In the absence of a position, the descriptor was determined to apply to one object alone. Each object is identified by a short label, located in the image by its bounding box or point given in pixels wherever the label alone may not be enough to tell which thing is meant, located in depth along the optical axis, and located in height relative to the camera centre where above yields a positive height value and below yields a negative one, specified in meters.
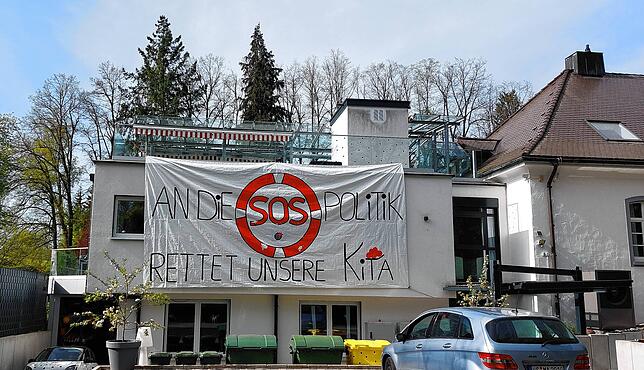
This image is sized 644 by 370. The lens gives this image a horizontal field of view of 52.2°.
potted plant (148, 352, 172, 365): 16.70 -1.99
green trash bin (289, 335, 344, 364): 16.67 -1.78
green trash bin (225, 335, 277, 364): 16.88 -1.80
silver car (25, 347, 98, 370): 17.53 -2.18
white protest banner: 18.73 +1.59
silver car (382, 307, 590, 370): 9.08 -0.89
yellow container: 16.69 -1.85
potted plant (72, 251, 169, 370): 13.62 -0.72
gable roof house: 20.36 +2.62
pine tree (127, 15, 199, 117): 42.12 +12.99
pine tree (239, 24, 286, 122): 42.31 +12.67
